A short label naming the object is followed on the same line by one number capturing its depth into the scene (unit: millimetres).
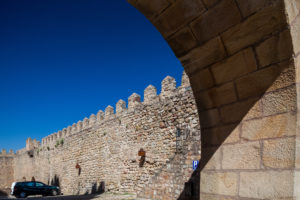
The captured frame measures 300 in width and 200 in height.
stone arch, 1836
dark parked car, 17047
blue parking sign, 6806
